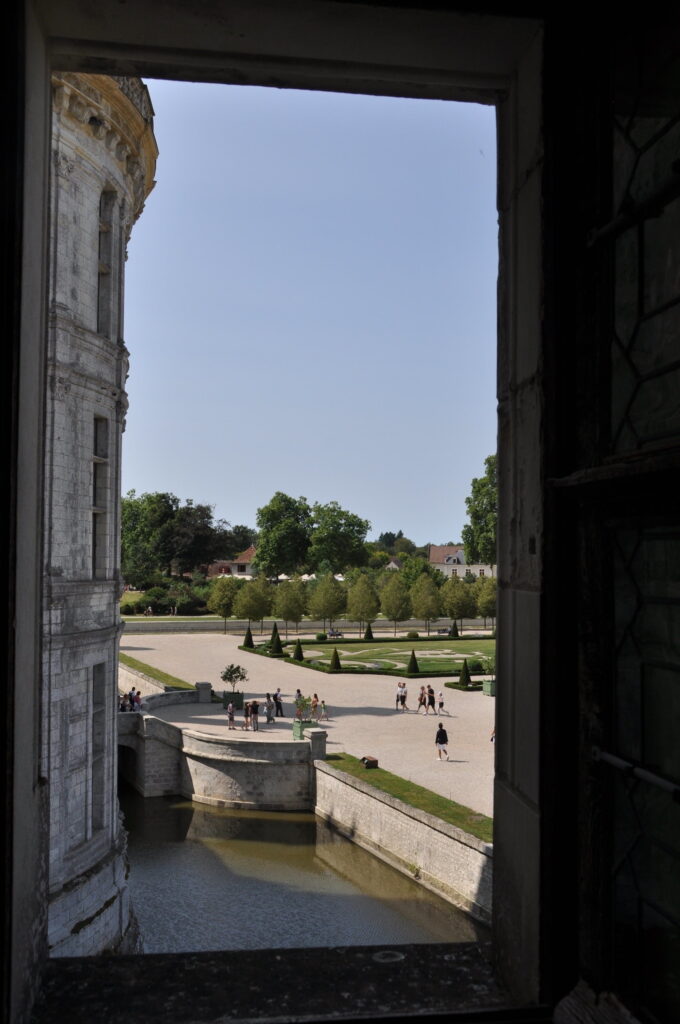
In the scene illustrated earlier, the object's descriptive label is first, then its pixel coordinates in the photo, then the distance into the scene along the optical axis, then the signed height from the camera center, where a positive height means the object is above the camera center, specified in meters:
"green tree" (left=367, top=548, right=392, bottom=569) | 105.31 -1.13
